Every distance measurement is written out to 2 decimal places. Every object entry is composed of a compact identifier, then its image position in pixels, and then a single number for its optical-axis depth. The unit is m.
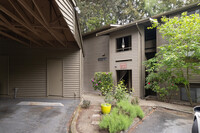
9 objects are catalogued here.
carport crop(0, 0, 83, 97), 7.32
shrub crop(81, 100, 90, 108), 5.59
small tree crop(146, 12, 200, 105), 5.49
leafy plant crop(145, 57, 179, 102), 7.04
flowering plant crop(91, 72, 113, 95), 8.62
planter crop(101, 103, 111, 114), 4.71
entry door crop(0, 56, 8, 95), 7.23
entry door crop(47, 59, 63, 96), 7.53
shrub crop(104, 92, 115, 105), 5.52
